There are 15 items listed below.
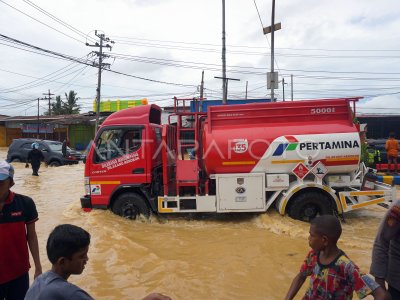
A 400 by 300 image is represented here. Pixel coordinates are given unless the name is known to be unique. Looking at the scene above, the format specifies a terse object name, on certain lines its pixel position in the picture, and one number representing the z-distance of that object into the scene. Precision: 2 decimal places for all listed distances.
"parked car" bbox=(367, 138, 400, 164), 15.23
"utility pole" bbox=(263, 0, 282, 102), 13.16
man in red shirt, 2.76
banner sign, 38.41
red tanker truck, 7.27
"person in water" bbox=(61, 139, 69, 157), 20.78
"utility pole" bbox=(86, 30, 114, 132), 27.82
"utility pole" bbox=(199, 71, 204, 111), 30.71
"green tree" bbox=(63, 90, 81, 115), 51.25
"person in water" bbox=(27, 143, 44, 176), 16.23
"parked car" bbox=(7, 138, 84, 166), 20.80
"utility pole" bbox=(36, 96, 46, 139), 37.16
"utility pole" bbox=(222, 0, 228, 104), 15.35
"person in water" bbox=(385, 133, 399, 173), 13.76
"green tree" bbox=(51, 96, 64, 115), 54.03
